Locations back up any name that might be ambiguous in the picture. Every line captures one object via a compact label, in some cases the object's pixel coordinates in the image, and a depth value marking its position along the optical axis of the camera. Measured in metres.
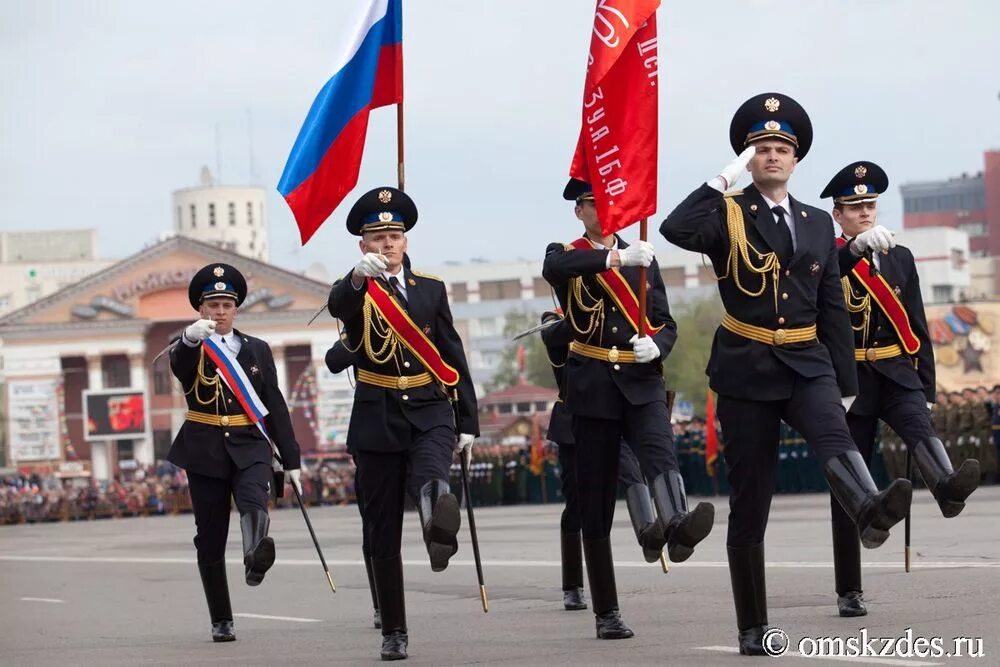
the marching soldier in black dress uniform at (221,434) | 11.91
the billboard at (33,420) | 94.81
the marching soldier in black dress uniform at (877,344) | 10.30
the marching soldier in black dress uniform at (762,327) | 8.77
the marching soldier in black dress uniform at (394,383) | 9.79
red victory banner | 10.30
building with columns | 102.94
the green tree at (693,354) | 106.31
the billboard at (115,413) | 94.00
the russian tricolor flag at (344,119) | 11.65
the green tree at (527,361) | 117.69
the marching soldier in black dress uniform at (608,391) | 9.80
